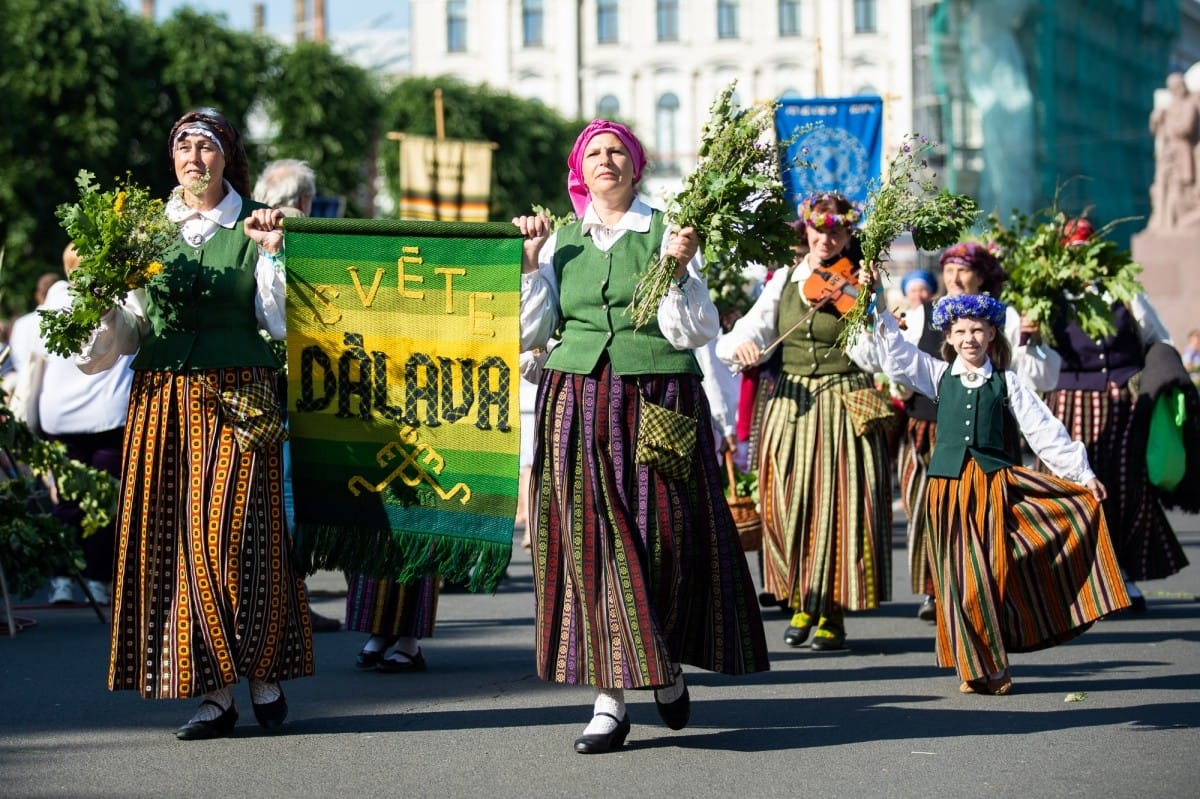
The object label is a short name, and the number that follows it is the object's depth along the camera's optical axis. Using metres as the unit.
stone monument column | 26.80
